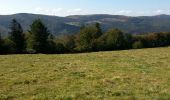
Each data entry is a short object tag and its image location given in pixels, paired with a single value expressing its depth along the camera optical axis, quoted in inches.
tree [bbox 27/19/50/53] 1471.8
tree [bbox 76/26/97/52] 1766.5
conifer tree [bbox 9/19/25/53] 1501.8
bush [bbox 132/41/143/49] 1839.6
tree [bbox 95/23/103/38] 1915.4
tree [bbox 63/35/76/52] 1929.0
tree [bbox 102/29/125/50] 1777.5
